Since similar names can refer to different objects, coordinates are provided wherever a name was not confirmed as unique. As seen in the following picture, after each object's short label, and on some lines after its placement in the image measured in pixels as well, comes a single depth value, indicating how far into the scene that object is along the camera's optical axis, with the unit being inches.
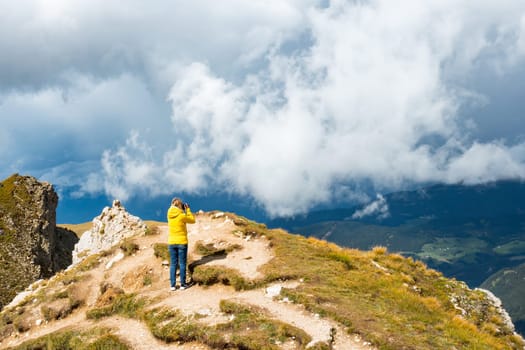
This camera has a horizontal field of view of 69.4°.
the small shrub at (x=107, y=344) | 751.6
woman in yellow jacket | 1024.9
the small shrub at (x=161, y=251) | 1266.0
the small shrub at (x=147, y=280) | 1162.0
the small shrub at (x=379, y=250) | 1527.1
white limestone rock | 2005.8
